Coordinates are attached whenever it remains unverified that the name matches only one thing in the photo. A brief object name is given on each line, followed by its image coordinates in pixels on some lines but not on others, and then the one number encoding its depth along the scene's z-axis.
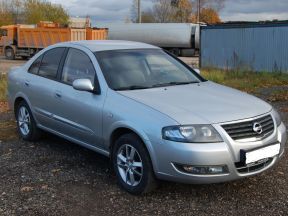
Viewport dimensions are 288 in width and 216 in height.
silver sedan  4.32
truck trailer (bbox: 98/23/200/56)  43.72
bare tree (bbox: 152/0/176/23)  73.69
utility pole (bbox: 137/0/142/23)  47.96
